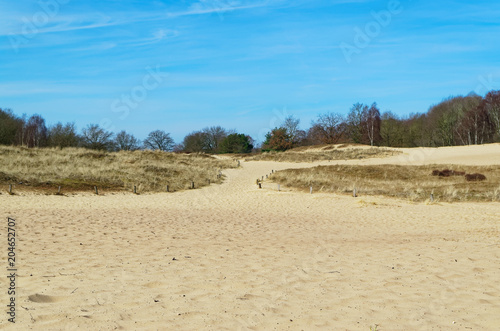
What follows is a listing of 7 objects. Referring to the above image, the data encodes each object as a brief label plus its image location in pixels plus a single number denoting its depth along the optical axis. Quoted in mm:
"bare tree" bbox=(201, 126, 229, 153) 99075
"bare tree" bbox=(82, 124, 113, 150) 65375
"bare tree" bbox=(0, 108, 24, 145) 56000
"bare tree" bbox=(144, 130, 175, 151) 98125
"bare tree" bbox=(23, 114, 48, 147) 68500
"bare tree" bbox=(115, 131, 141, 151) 84919
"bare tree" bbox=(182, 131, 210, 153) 98188
